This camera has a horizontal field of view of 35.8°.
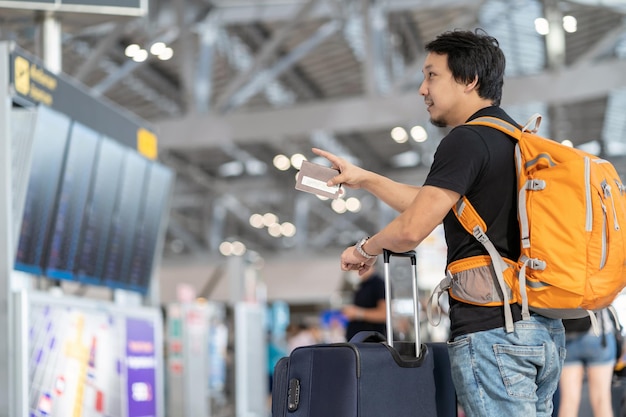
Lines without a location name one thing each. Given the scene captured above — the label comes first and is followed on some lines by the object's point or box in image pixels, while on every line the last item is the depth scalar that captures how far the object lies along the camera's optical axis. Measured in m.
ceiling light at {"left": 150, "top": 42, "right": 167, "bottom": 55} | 15.54
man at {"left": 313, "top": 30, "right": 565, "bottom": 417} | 2.75
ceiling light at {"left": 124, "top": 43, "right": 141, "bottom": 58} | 16.59
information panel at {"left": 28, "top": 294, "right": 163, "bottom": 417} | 5.70
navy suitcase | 2.84
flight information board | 6.15
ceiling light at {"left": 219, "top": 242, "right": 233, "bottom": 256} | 38.25
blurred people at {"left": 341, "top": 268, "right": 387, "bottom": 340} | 7.30
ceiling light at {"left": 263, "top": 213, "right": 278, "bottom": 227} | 33.75
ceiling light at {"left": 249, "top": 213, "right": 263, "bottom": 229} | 33.88
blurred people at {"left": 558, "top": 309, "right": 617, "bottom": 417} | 5.78
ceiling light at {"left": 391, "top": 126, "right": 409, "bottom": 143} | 22.49
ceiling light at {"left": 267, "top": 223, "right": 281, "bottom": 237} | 35.67
